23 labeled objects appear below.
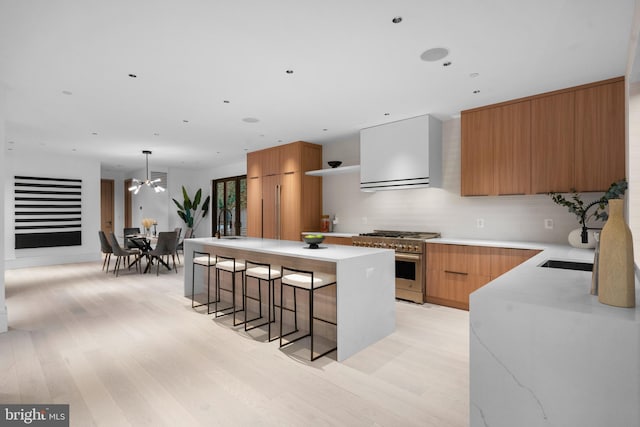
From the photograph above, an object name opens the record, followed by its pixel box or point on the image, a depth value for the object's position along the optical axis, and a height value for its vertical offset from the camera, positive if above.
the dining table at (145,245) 6.96 -0.67
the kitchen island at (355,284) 2.80 -0.65
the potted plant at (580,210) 3.32 +0.04
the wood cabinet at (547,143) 3.29 +0.81
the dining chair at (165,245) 6.54 -0.62
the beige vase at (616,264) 1.12 -0.18
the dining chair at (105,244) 6.85 -0.62
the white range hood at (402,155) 4.55 +0.88
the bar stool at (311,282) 2.78 -0.60
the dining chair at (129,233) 7.77 -0.47
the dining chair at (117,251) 6.61 -0.74
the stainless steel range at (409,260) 4.38 -0.63
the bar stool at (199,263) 4.06 -0.62
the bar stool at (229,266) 3.64 -0.60
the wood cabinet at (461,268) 3.70 -0.66
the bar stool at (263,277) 3.25 -0.63
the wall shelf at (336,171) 5.49 +0.78
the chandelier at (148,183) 7.43 +0.77
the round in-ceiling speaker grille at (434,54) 2.73 +1.38
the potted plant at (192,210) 9.90 +0.15
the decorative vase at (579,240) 3.31 -0.27
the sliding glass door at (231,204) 8.88 +0.31
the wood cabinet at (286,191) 6.09 +0.46
